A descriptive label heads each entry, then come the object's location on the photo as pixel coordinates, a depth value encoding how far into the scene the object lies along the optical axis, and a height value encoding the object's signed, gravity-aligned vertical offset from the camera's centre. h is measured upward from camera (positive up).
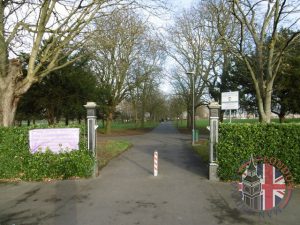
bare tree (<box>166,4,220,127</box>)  32.92 +7.27
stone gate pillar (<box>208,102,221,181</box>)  9.98 -0.83
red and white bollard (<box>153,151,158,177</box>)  10.55 -1.76
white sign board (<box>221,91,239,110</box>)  12.51 +0.73
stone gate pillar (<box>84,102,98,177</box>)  10.59 -0.33
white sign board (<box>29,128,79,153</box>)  10.38 -0.71
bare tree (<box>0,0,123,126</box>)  12.65 +3.50
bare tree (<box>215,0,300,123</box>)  14.49 +3.78
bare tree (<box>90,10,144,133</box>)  33.40 +5.77
